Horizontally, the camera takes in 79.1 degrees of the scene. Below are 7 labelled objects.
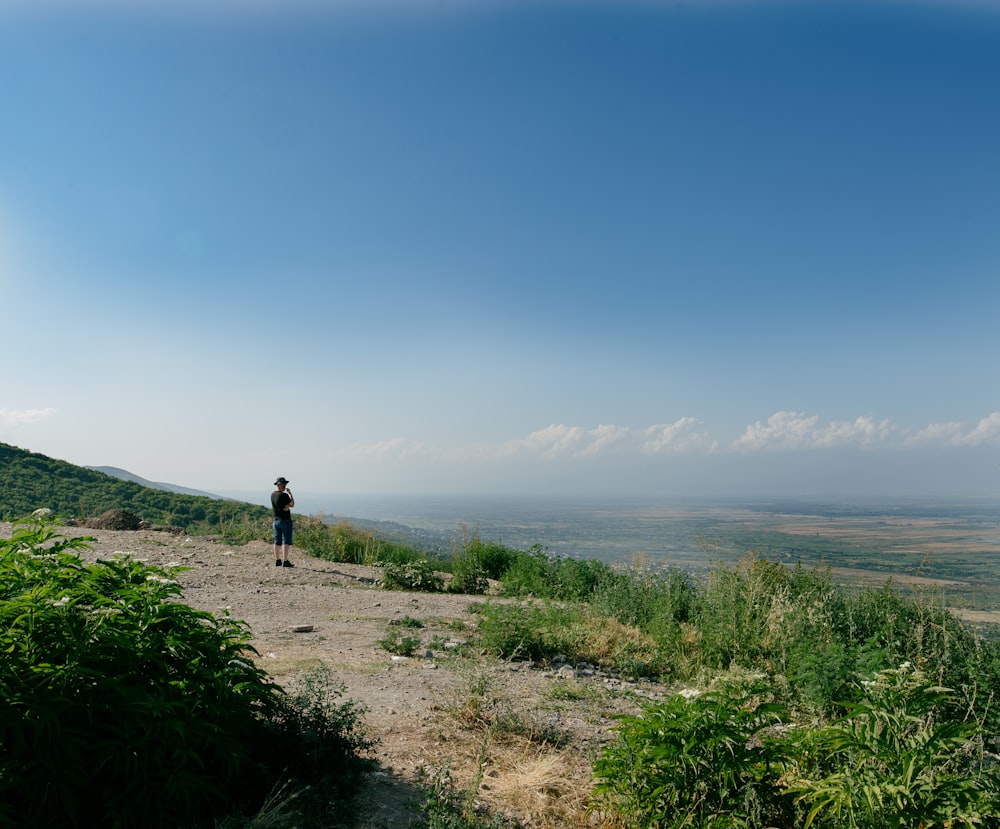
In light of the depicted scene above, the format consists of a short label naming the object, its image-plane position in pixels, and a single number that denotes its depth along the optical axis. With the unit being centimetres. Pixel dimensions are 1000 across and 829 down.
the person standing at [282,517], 1357
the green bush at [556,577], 1131
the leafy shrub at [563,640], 701
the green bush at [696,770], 279
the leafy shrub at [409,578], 1277
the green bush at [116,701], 234
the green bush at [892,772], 248
